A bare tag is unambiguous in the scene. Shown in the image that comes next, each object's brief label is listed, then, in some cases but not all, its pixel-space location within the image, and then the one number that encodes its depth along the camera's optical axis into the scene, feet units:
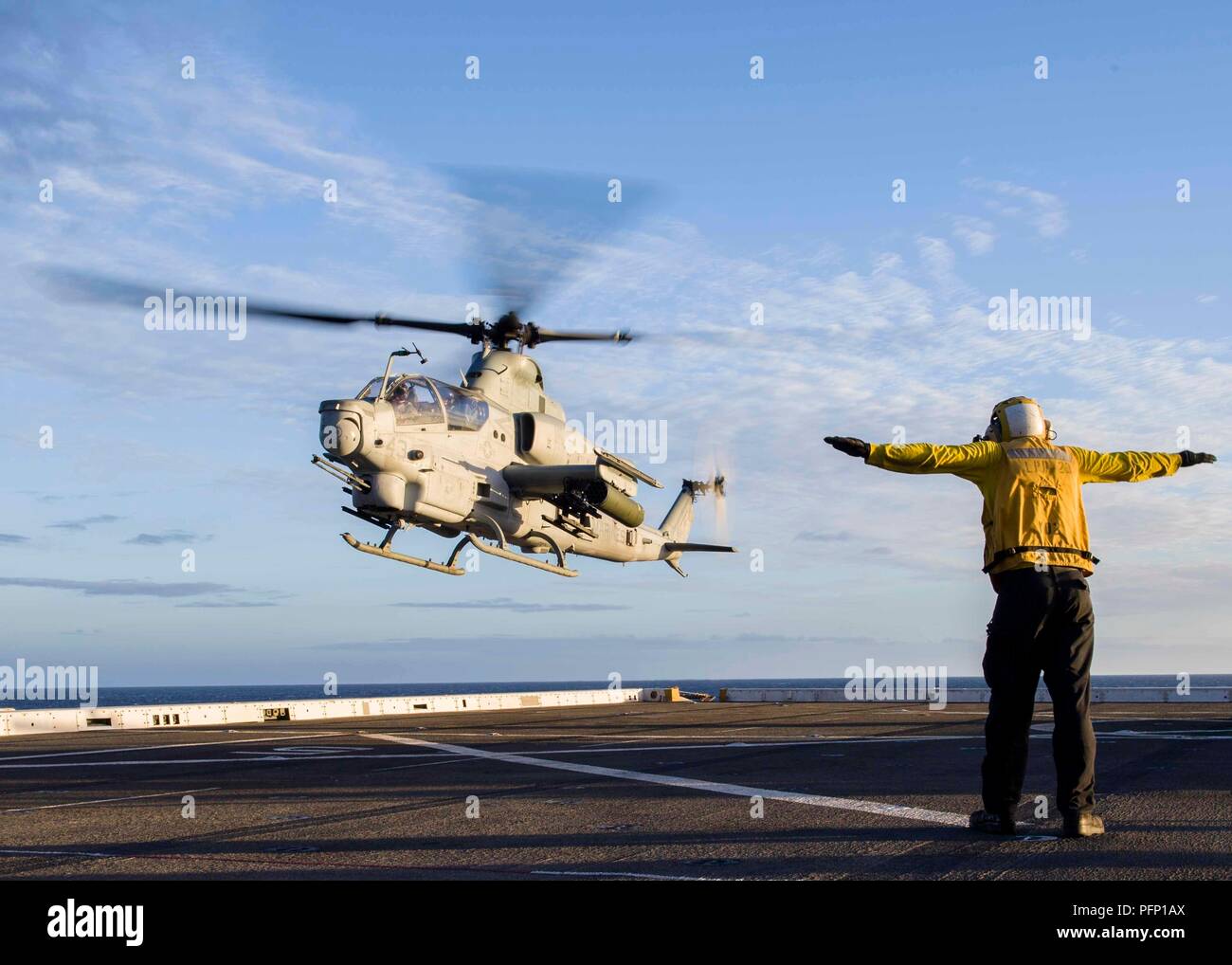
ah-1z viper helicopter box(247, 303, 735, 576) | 79.36
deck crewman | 24.81
